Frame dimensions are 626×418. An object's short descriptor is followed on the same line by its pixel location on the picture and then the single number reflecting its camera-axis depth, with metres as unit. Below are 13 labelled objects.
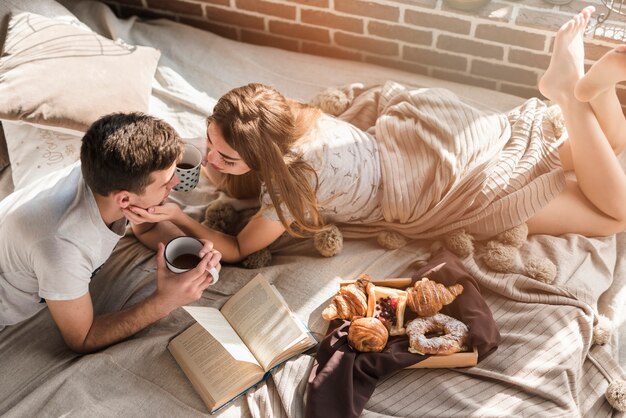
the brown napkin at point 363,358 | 1.50
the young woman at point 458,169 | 1.71
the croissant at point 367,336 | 1.58
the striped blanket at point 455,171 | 1.81
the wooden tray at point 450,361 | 1.57
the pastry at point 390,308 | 1.66
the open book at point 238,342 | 1.56
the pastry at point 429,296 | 1.63
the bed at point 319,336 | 1.53
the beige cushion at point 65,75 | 1.93
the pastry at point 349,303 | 1.66
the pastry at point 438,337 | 1.56
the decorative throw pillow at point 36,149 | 1.94
